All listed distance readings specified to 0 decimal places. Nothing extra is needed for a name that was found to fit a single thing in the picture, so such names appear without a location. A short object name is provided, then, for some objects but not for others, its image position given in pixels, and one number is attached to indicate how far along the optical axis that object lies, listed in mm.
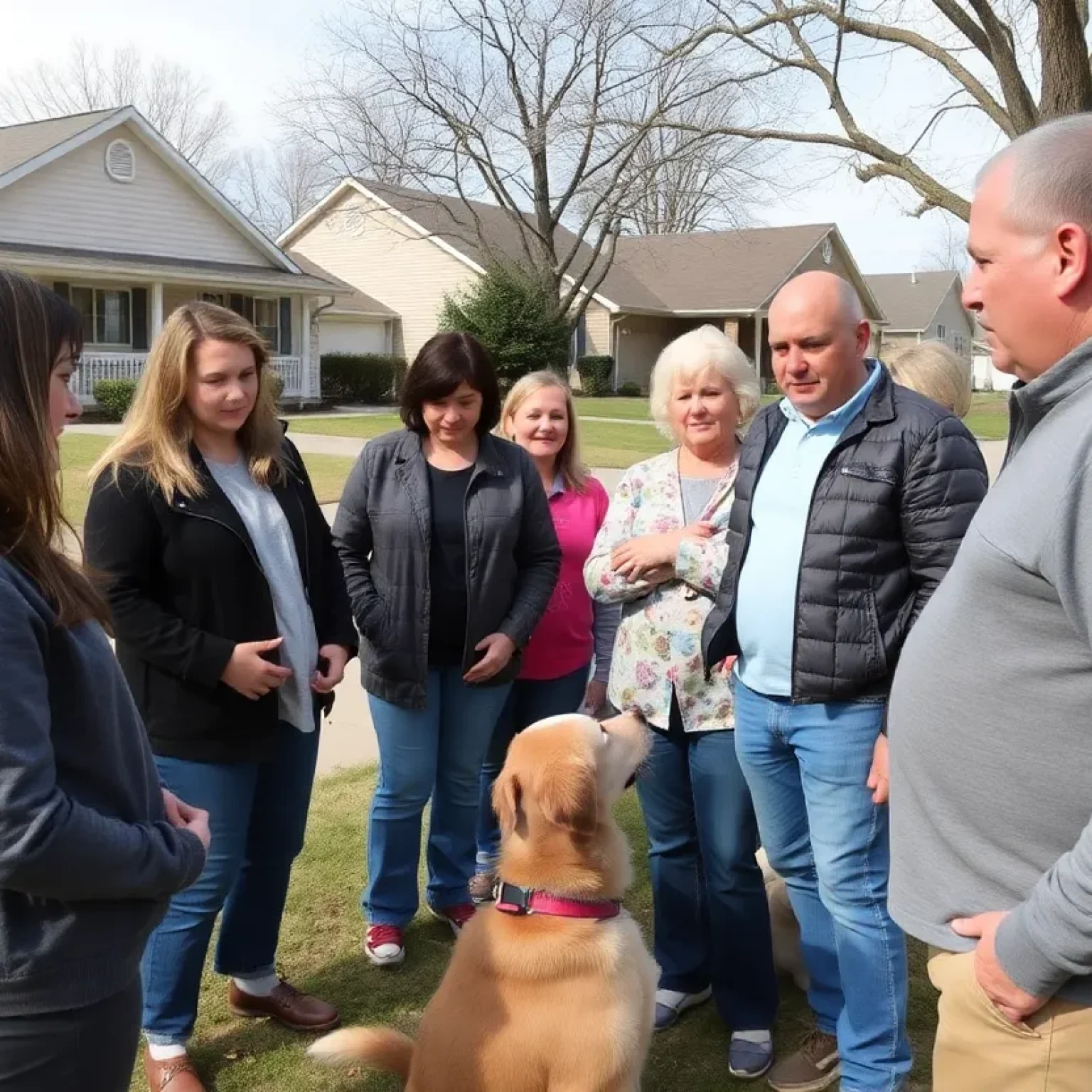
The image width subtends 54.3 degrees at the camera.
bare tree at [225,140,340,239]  61594
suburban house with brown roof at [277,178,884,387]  38719
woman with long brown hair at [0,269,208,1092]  1750
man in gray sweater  1617
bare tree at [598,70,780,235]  26234
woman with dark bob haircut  3936
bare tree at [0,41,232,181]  52312
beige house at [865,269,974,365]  61375
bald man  2797
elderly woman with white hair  3436
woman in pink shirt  4516
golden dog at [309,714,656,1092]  2727
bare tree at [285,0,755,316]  31188
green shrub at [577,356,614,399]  40125
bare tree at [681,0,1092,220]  12336
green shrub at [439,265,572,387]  33094
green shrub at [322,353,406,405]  34219
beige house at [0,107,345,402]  25156
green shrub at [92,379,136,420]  24406
